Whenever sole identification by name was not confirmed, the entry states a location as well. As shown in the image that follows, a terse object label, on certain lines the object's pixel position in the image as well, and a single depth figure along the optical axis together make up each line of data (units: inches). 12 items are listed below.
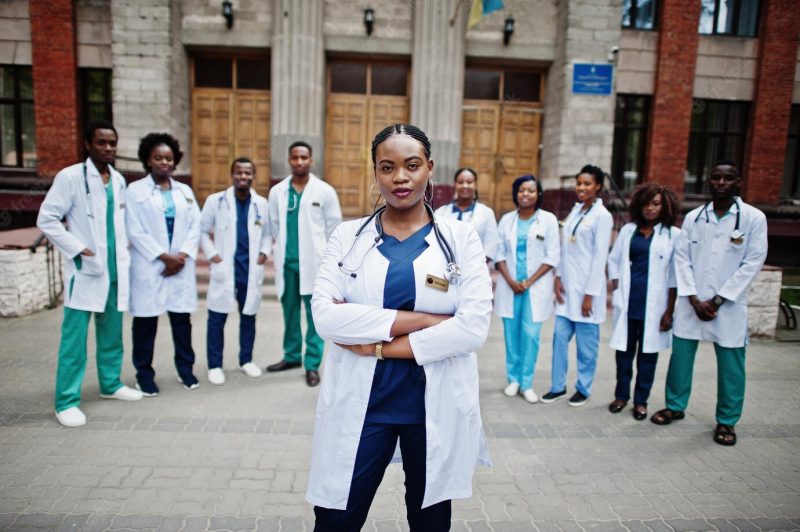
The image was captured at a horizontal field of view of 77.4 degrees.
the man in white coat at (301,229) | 199.3
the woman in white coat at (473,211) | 197.5
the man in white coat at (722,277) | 153.1
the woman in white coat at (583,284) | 178.5
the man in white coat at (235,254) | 199.8
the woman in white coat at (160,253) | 175.3
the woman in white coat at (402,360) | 77.2
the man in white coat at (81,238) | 152.3
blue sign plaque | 479.5
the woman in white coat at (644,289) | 170.2
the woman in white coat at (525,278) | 186.4
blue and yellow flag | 408.2
